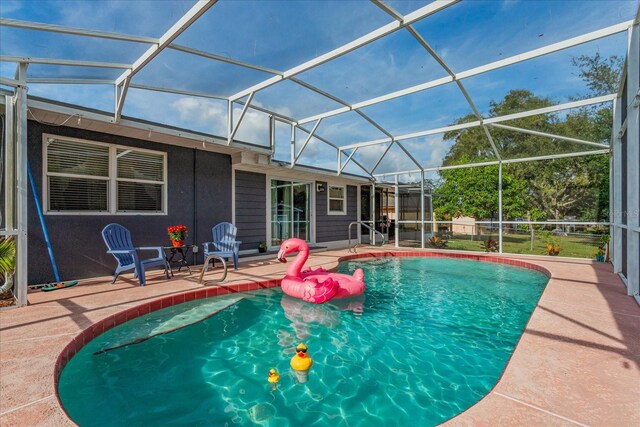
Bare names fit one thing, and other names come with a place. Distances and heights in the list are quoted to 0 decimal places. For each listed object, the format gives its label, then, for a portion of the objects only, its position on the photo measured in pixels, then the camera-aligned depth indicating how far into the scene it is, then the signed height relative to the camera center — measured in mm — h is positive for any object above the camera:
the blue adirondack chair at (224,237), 6555 -521
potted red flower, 5789 -415
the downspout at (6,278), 3980 -836
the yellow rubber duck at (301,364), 2660 -1305
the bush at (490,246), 9953 -1094
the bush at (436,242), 11031 -1074
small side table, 6019 -945
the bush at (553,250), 8875 -1090
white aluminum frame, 3660 +2077
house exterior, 5000 +476
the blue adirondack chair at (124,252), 4809 -602
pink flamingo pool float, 4395 -1047
